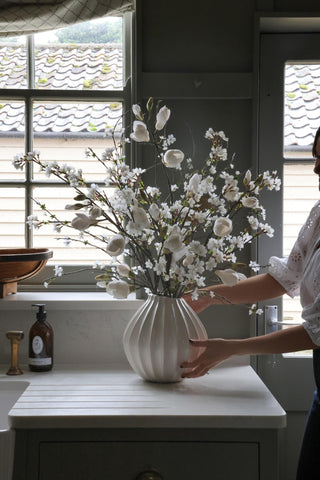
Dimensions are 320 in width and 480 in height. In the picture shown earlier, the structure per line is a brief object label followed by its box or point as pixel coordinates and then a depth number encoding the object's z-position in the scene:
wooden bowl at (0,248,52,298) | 2.12
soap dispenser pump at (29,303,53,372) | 2.05
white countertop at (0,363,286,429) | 1.59
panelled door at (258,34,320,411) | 2.30
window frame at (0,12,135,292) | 2.34
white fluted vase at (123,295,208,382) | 1.81
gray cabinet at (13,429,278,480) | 1.62
